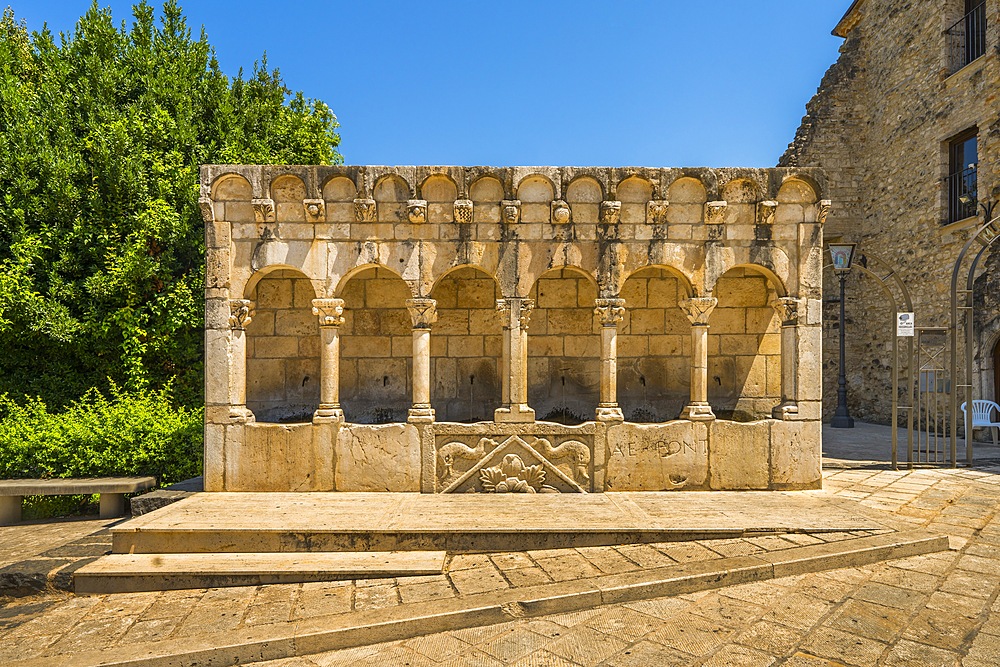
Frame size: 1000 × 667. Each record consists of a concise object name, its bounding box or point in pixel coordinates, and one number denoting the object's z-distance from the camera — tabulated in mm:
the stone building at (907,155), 11094
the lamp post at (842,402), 13305
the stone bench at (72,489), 6688
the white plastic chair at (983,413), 10088
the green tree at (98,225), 9164
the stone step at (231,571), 4344
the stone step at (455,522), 4809
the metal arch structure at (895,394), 7598
